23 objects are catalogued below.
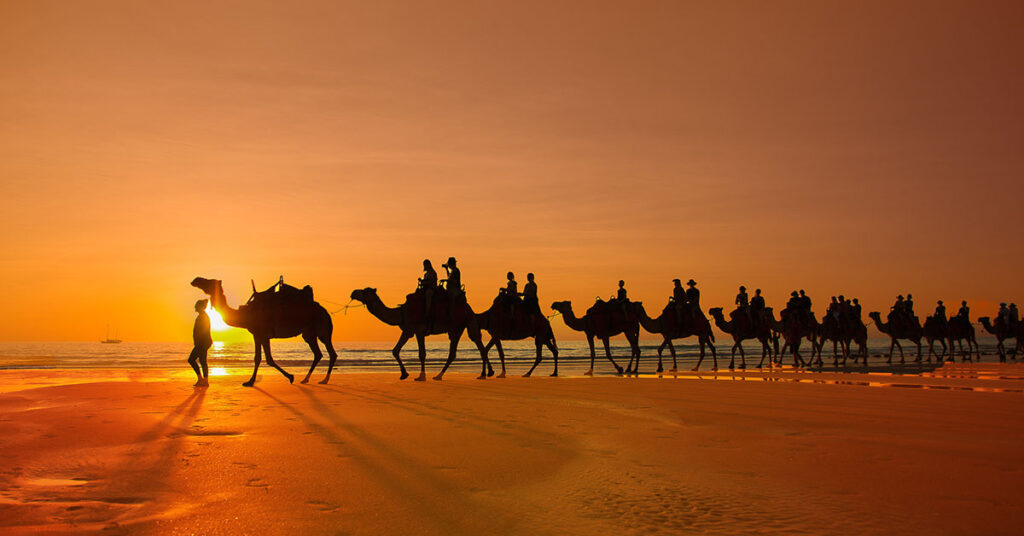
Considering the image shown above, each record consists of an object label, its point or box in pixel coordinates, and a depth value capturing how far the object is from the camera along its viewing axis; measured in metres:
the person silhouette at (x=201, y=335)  18.27
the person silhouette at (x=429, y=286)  20.41
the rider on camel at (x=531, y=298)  23.69
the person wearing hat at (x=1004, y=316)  42.08
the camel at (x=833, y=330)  33.44
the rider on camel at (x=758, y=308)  31.62
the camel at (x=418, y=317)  20.38
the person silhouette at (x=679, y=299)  28.03
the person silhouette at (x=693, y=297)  28.23
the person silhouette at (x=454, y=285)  20.97
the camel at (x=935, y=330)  40.00
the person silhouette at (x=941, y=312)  40.09
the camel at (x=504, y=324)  23.02
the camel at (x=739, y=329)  31.36
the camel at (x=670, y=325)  28.34
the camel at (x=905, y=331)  36.88
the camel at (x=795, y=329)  32.03
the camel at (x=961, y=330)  41.88
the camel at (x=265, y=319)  18.59
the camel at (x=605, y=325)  26.00
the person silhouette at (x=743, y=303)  31.52
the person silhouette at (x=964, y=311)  43.12
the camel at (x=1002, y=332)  41.56
